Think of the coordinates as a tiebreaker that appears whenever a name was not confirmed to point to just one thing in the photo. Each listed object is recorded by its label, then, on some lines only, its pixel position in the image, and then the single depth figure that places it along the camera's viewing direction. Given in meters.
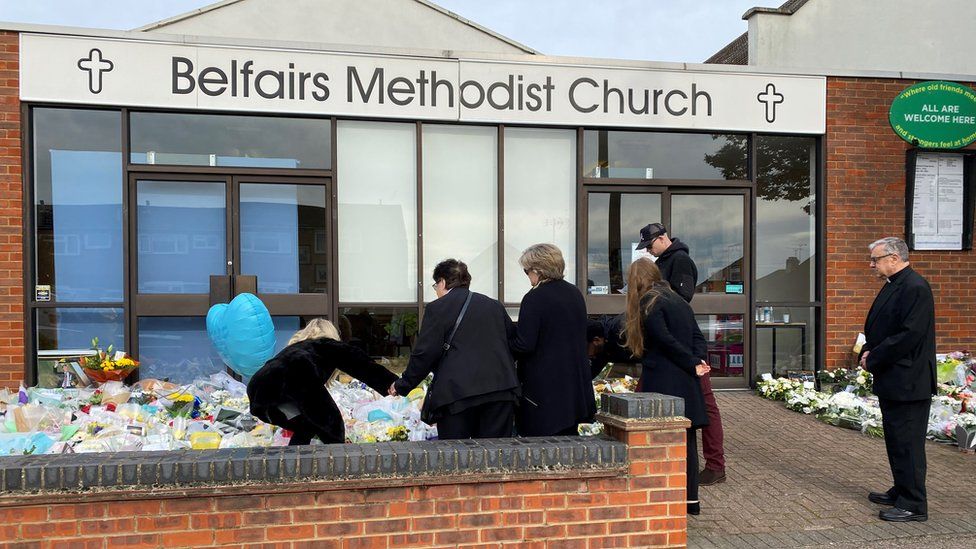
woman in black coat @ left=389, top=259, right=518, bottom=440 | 4.08
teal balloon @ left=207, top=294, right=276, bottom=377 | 6.48
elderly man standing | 4.41
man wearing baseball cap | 5.18
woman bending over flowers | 4.12
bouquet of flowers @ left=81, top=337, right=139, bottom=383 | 7.29
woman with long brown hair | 4.46
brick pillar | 3.57
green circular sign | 8.87
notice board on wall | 8.88
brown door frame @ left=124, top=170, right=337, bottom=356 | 7.78
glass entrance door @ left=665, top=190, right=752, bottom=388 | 8.88
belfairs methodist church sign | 7.58
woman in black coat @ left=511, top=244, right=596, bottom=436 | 4.26
